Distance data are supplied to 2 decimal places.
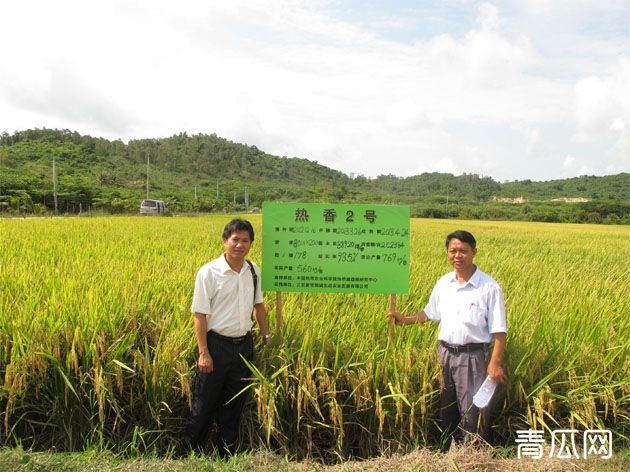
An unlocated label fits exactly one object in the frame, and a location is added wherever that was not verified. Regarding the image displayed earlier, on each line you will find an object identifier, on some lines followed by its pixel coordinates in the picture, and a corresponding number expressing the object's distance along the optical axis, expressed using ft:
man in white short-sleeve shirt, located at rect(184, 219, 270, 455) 7.75
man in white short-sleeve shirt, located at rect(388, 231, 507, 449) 7.42
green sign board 9.45
